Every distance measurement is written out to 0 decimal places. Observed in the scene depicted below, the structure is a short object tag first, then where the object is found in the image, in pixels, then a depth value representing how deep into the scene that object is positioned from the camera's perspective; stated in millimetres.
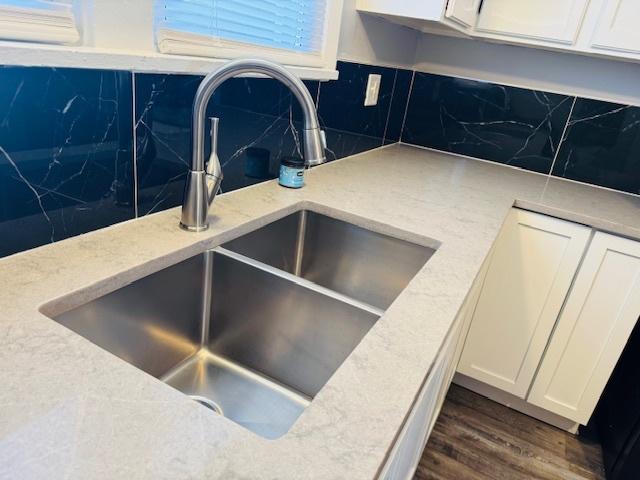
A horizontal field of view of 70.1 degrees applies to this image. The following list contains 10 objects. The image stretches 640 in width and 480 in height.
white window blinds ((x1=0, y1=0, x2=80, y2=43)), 681
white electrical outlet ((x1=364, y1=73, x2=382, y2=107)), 1863
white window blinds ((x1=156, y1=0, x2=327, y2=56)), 959
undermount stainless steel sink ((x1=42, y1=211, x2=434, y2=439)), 868
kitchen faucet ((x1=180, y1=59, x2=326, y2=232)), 818
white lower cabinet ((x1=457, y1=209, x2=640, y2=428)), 1552
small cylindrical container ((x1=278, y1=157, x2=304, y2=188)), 1377
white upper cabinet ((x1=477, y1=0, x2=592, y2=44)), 1708
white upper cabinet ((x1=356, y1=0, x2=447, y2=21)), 1451
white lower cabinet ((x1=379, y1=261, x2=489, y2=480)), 638
